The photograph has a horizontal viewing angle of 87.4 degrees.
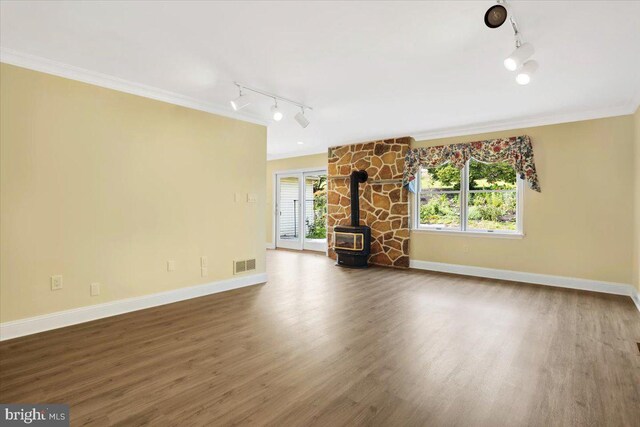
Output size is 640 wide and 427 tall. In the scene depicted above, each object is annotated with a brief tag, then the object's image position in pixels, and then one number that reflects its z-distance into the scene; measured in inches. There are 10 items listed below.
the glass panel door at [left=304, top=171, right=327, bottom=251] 327.3
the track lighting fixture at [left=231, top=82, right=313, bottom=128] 144.7
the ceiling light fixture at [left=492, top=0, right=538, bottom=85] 93.7
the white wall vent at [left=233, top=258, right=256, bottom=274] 187.3
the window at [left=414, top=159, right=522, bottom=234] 210.5
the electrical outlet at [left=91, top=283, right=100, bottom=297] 134.2
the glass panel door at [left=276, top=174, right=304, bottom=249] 342.0
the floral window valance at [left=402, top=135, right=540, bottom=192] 197.5
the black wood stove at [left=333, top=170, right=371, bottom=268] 249.0
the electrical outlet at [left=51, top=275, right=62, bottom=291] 124.2
